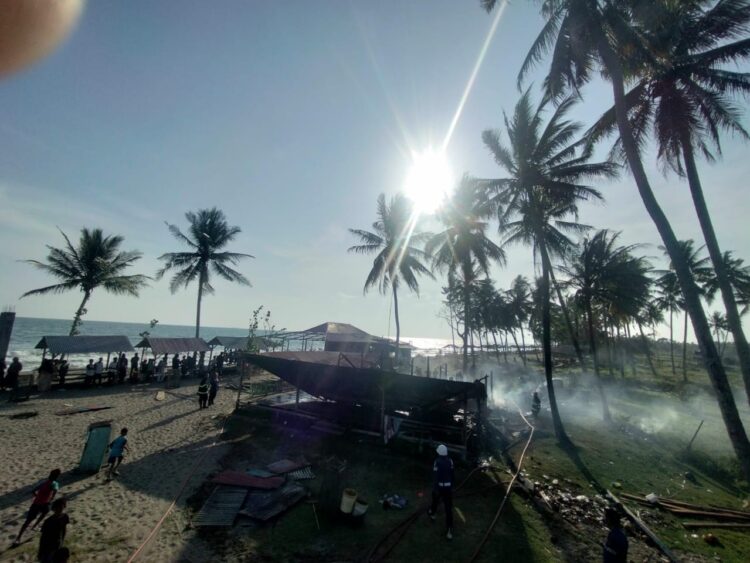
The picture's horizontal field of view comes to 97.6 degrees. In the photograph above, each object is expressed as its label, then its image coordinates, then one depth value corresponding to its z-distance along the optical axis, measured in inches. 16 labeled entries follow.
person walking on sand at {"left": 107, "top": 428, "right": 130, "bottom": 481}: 399.1
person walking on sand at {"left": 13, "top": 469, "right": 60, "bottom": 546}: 279.7
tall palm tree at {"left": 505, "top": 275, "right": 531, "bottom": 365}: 2262.6
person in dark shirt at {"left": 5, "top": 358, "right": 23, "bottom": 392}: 743.1
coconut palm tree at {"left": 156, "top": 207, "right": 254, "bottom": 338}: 1273.4
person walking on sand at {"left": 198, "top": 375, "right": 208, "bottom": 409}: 721.6
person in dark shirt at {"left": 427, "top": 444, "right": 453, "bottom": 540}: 318.0
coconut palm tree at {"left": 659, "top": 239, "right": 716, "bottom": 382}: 1477.6
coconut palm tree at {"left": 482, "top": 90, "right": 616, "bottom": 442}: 653.9
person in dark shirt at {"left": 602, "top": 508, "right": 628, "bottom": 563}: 231.5
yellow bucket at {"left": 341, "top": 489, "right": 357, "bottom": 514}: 324.2
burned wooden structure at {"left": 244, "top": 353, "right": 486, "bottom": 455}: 489.4
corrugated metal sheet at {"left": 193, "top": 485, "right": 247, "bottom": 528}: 320.2
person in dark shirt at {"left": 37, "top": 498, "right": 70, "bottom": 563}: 234.5
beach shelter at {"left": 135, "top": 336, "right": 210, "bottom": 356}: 1034.1
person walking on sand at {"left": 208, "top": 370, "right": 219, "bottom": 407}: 749.9
